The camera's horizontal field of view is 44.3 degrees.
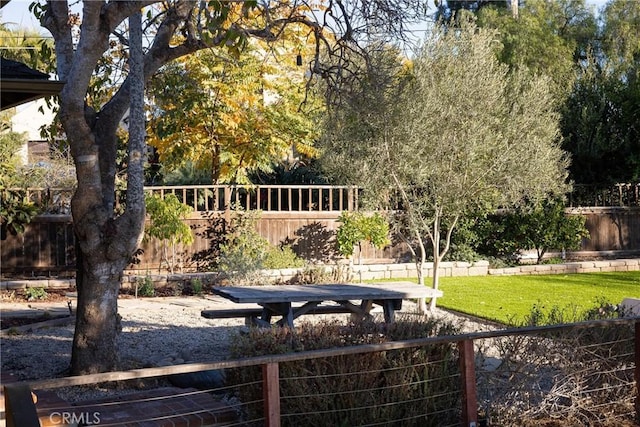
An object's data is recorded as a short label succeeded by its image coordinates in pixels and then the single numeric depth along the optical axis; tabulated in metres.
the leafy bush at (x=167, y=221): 15.53
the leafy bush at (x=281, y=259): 16.49
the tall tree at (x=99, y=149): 6.93
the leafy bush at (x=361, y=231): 17.31
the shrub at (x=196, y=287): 15.31
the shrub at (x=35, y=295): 14.24
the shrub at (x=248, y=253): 15.46
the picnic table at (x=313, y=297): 9.39
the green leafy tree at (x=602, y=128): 21.64
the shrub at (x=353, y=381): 5.64
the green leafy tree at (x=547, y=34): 27.31
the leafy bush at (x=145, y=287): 14.94
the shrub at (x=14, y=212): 13.60
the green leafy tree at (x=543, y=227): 19.55
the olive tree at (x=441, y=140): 12.16
